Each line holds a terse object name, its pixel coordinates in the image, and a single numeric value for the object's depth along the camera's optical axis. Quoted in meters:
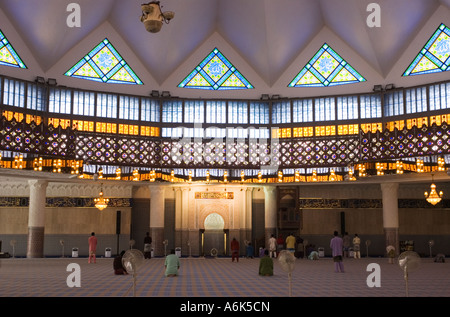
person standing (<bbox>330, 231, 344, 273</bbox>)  18.58
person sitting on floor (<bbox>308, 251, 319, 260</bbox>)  27.39
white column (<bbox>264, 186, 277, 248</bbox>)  31.14
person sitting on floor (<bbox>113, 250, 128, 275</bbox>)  17.51
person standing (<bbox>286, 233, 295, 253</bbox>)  26.94
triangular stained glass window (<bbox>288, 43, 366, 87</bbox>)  29.34
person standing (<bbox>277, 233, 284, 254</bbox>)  28.78
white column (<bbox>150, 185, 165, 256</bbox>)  30.36
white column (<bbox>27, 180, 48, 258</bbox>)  27.86
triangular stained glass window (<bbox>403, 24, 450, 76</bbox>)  26.69
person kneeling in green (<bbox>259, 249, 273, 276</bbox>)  17.20
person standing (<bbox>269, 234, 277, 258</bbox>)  27.45
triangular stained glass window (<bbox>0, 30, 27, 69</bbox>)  25.64
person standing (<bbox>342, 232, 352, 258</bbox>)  28.97
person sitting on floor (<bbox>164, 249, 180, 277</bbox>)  16.64
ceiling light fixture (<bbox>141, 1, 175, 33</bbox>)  14.18
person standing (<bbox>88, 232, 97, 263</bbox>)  24.08
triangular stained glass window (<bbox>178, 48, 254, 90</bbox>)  30.30
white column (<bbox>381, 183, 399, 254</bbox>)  28.97
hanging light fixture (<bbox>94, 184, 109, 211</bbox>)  27.23
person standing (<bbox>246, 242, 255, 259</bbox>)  28.81
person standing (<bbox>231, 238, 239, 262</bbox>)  25.31
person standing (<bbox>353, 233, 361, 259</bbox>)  28.21
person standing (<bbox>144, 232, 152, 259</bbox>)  27.06
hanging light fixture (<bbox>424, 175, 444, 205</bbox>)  24.52
